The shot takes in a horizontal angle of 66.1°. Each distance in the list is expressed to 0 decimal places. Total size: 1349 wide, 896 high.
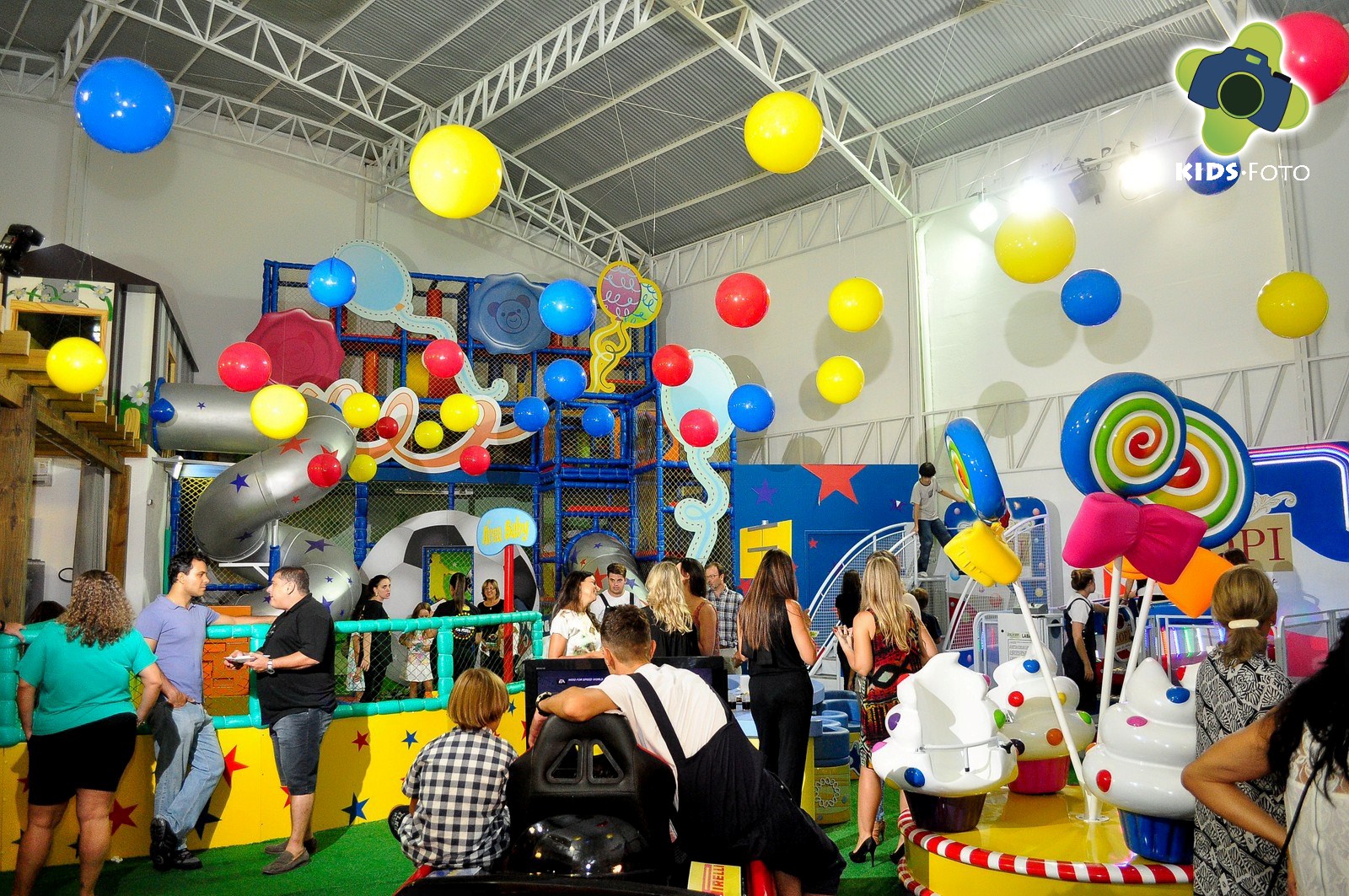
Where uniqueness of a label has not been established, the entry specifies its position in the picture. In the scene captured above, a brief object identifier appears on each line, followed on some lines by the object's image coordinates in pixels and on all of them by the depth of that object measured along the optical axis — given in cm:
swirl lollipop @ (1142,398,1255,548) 436
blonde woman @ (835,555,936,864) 470
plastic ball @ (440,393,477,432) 1193
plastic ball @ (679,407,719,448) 1188
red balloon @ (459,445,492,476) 1211
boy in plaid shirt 312
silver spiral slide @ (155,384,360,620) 973
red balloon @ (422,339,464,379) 1187
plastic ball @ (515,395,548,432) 1255
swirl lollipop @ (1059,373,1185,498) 409
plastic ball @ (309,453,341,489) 984
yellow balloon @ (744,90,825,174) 718
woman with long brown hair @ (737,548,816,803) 464
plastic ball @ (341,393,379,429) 1127
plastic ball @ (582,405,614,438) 1255
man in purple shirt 496
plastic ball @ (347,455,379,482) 1167
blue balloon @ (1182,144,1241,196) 949
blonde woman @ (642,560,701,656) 545
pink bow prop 398
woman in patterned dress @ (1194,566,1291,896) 241
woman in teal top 403
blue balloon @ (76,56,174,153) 576
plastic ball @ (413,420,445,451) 1327
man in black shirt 493
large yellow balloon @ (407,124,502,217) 607
